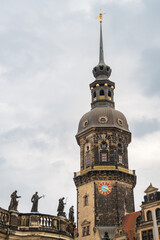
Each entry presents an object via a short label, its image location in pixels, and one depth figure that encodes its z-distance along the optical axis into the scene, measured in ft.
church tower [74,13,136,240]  175.52
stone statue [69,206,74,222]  98.31
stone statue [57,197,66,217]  93.10
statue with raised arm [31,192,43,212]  87.82
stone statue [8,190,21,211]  84.77
